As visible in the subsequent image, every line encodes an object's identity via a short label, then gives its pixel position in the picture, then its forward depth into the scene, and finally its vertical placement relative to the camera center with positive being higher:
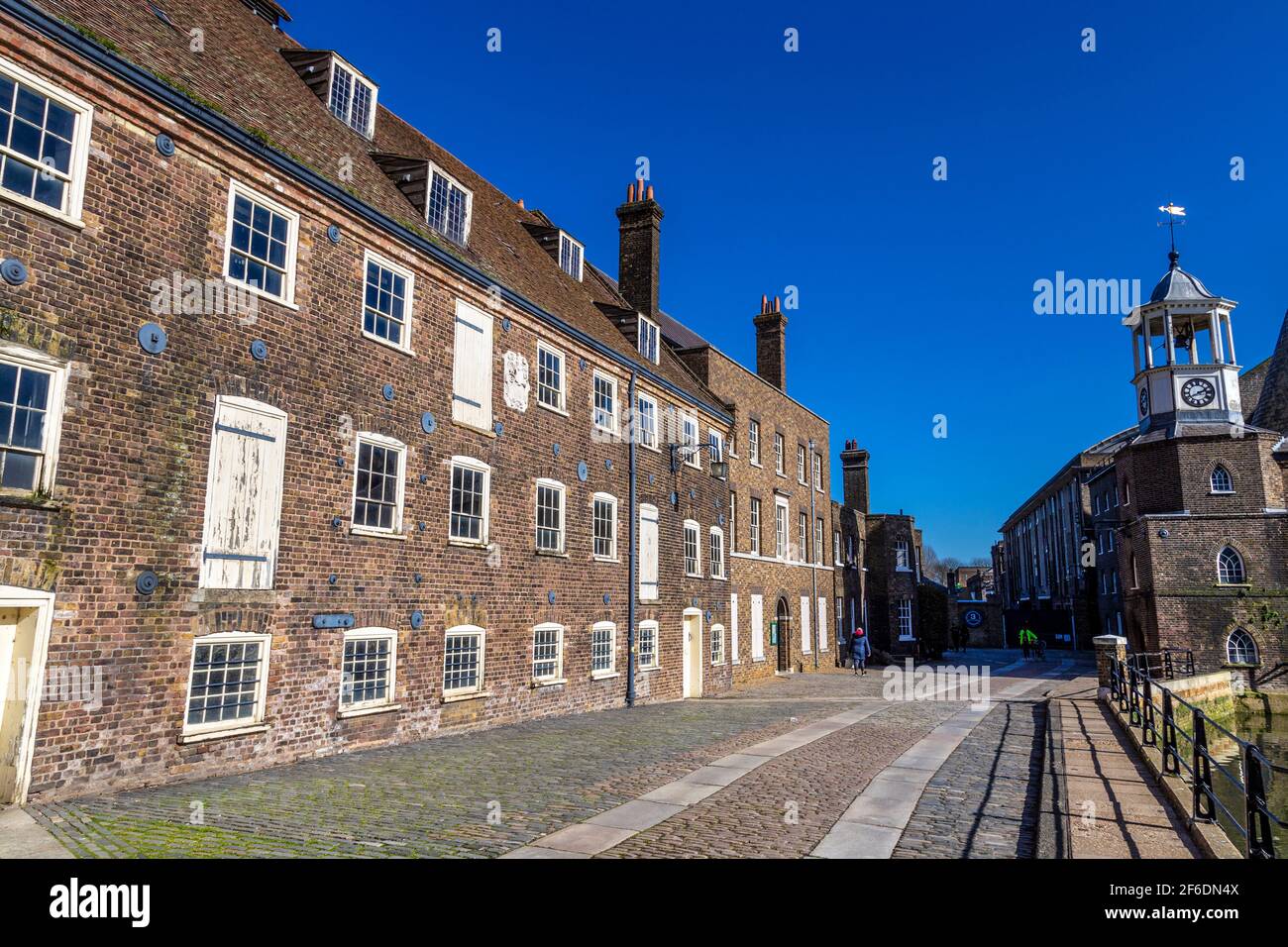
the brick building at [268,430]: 8.62 +2.45
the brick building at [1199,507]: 32.31 +4.21
